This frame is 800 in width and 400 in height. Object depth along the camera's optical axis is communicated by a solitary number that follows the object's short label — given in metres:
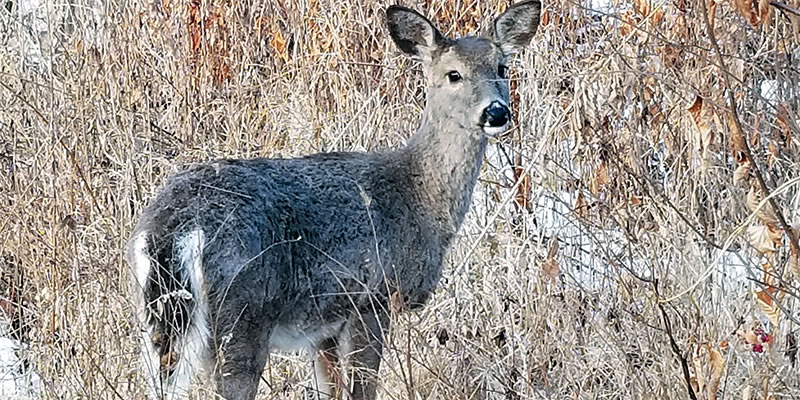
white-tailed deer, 7.40
